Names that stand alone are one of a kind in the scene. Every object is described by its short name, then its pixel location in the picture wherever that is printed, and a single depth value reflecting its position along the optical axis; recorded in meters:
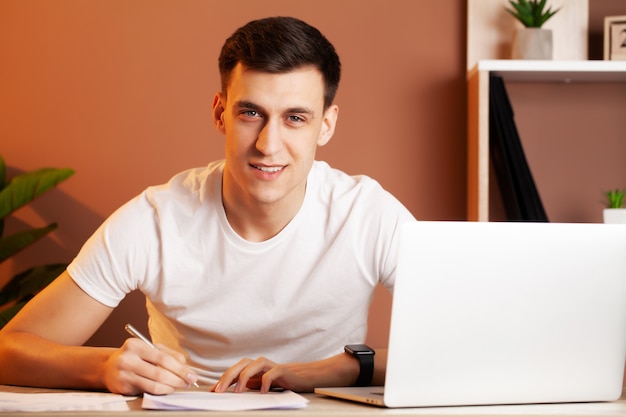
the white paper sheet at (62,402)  1.11
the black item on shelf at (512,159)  2.78
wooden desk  1.09
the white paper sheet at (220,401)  1.12
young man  1.78
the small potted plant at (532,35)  2.80
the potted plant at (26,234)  2.73
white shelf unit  2.73
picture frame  2.85
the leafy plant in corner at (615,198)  2.78
